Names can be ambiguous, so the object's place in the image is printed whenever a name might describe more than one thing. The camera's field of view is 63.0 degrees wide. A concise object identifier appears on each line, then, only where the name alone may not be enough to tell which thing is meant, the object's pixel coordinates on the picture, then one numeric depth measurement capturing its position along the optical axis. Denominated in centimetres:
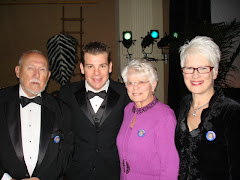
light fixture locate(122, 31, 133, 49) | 636
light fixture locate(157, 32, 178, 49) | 580
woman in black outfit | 135
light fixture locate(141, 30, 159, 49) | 620
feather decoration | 341
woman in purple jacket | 159
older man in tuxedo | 166
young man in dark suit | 198
